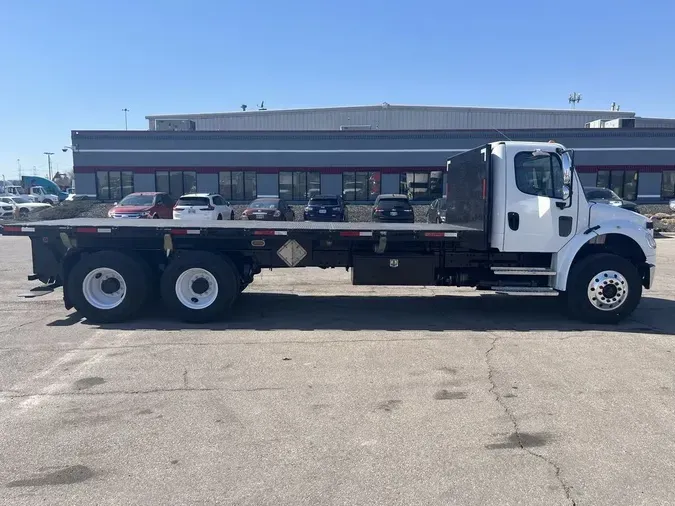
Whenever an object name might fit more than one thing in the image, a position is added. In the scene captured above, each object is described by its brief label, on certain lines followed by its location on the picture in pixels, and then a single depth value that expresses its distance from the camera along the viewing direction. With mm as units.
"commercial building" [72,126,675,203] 34875
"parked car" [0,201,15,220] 38156
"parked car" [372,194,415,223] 25109
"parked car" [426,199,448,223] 23191
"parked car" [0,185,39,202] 59519
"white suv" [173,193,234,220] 23938
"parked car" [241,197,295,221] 25438
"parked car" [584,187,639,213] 23581
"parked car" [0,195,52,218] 37125
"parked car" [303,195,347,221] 26375
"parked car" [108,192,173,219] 22625
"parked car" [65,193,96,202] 37281
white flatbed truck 8344
